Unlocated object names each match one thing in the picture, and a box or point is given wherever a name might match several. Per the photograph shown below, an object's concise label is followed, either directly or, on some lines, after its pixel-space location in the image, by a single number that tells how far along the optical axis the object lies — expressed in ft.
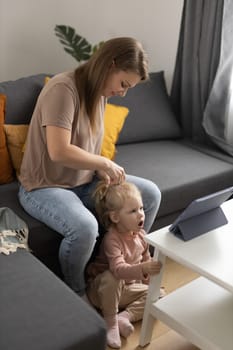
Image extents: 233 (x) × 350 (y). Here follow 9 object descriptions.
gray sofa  6.27
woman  5.67
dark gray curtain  8.94
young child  5.89
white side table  4.98
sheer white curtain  8.74
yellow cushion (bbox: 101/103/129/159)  7.55
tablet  5.24
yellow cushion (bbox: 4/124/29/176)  6.87
